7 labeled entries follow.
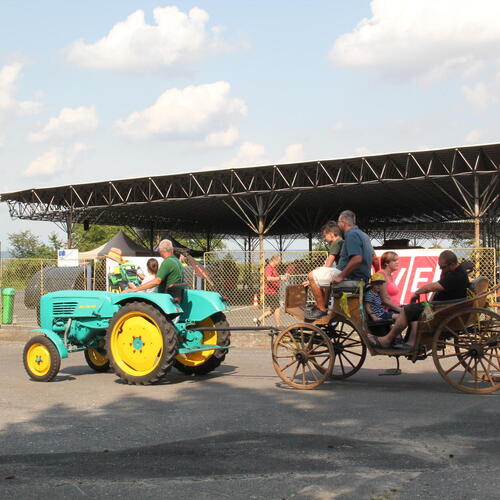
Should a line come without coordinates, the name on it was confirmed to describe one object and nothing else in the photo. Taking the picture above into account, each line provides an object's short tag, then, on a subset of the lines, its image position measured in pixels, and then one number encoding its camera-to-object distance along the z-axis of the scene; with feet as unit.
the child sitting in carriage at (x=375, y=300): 26.14
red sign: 48.37
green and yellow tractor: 27.61
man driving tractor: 28.53
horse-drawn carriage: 24.70
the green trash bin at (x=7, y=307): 55.88
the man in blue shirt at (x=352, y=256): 25.61
